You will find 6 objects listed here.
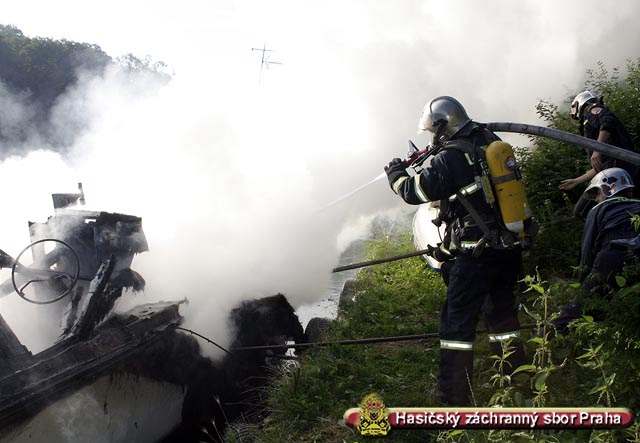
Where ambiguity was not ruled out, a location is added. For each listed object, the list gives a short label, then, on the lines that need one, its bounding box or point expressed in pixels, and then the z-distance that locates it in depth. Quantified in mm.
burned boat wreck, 3984
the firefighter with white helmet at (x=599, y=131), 5344
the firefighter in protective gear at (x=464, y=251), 3809
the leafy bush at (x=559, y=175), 6156
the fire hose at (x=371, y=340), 5266
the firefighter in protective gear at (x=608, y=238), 3605
